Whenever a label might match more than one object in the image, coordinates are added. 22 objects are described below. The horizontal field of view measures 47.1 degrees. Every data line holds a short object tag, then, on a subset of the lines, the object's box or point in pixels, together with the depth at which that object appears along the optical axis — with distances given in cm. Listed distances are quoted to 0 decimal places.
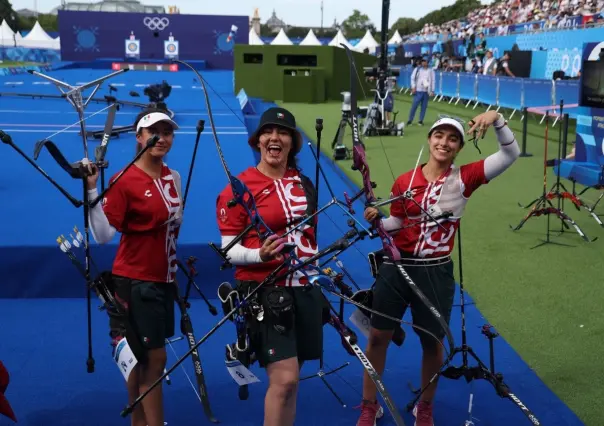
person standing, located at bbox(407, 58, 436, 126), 1609
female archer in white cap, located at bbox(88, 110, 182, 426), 309
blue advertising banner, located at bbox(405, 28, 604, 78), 1691
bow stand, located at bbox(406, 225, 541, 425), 334
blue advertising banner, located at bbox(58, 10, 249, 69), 4384
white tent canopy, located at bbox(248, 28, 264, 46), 4647
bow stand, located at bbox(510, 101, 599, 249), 717
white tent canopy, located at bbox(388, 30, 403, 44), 4781
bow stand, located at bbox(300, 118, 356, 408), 309
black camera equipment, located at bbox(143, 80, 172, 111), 1406
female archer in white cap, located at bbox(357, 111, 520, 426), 335
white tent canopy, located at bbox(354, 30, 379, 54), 4617
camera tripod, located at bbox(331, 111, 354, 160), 1128
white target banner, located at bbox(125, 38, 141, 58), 4453
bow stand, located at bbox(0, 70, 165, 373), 287
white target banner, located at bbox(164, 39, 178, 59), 4503
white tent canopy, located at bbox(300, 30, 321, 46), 4388
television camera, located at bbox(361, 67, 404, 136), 1470
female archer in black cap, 282
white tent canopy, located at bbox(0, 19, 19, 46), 5029
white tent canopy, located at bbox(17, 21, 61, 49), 5400
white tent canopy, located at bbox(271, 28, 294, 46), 4222
